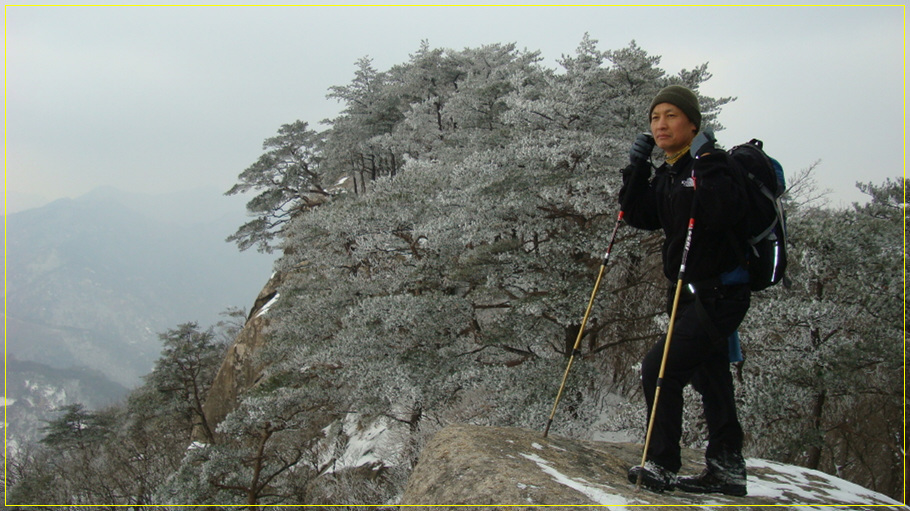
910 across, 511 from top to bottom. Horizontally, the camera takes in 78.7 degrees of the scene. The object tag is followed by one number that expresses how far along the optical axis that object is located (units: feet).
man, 10.10
